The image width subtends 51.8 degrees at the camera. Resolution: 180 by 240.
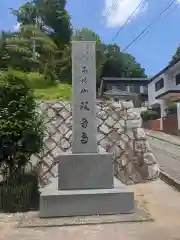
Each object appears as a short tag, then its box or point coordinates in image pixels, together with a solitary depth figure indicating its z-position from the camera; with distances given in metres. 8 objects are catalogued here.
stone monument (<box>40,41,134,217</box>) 3.30
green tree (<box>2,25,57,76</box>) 9.63
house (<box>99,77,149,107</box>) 24.58
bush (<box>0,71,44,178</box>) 4.21
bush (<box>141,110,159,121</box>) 17.97
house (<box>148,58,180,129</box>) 16.51
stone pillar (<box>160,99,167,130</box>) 17.43
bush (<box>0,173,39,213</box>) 4.15
